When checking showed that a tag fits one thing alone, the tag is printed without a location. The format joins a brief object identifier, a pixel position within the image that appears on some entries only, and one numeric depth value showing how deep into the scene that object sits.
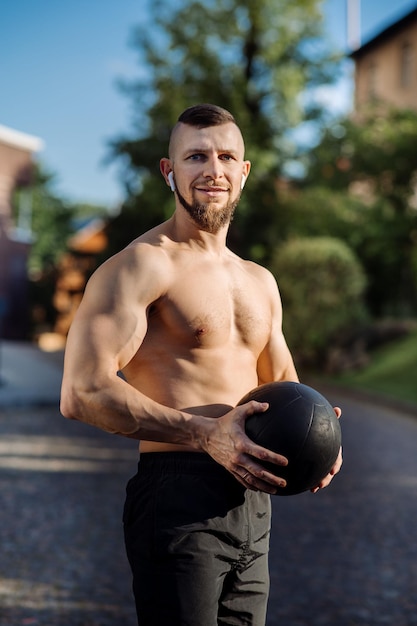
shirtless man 2.46
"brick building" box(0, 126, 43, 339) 35.60
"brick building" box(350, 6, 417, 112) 35.41
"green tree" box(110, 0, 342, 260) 29.28
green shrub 22.19
